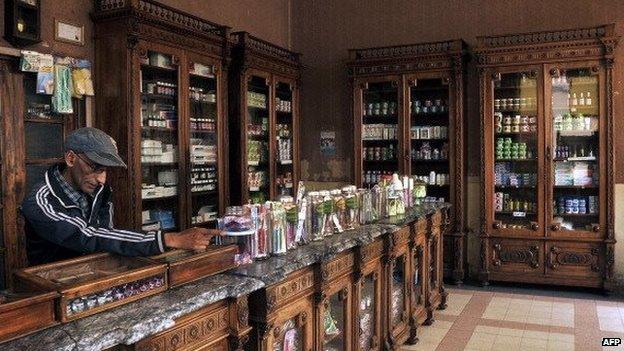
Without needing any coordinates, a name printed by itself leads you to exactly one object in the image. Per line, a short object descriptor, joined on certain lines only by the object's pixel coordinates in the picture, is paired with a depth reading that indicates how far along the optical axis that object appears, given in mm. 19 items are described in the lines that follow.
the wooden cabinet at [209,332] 1753
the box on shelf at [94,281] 1607
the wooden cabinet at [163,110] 4434
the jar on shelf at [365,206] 3666
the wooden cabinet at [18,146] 3789
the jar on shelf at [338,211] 3268
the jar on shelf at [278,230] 2594
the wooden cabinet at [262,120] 5922
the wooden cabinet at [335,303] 2770
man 2092
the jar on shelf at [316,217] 2998
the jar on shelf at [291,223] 2717
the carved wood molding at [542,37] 5805
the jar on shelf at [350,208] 3420
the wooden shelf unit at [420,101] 6367
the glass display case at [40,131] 3969
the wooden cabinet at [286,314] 2252
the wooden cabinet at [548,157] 5812
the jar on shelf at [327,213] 3117
